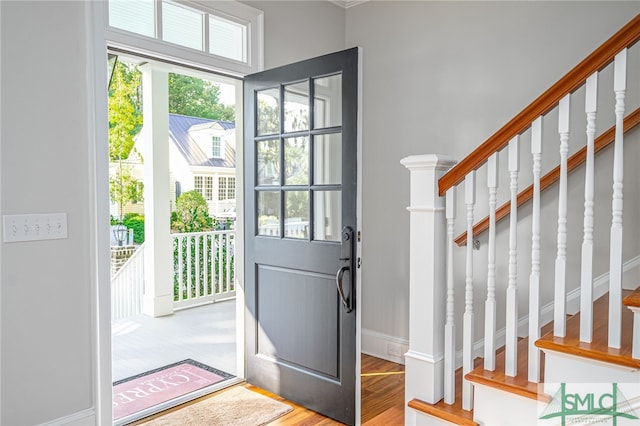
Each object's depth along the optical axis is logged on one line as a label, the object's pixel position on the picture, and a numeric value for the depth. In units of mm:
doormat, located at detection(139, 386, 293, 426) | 2600
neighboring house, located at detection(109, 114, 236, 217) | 11414
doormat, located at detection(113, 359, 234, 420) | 2855
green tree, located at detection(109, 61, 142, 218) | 8094
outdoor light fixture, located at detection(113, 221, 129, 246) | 8081
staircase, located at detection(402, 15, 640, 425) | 1622
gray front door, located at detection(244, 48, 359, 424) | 2482
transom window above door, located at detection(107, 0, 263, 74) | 2436
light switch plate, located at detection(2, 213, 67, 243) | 2041
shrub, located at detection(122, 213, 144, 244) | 9594
